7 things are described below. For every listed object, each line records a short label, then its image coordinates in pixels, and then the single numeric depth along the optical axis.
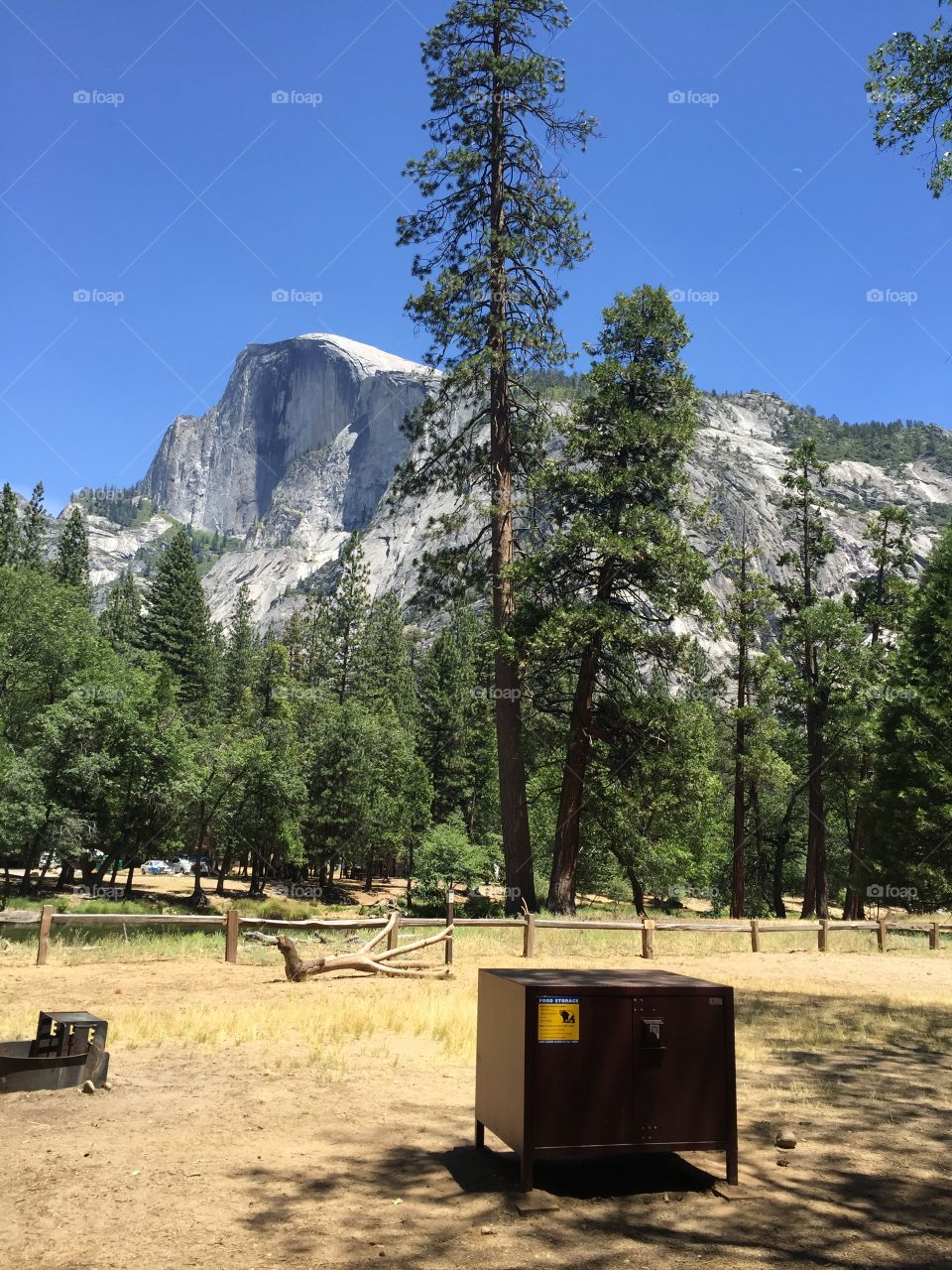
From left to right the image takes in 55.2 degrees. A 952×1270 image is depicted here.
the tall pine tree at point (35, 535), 70.88
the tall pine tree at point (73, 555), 75.12
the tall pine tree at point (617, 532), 22.86
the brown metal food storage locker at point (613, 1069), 5.44
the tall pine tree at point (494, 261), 24.88
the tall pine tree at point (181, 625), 70.81
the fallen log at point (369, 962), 14.59
